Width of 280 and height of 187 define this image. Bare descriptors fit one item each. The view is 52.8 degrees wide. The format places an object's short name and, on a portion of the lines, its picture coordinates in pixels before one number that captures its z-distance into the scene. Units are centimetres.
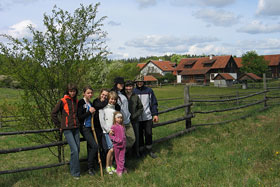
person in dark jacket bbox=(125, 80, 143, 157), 563
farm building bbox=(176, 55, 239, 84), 6216
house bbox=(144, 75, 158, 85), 6443
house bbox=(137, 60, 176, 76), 8000
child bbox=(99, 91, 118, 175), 507
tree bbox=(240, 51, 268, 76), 5872
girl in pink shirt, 506
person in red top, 487
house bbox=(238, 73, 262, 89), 4055
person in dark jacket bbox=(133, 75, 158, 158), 596
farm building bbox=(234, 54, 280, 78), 6896
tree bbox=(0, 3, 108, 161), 532
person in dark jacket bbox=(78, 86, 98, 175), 499
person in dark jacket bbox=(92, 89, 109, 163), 512
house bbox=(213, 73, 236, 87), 4916
